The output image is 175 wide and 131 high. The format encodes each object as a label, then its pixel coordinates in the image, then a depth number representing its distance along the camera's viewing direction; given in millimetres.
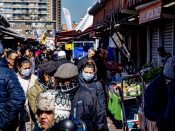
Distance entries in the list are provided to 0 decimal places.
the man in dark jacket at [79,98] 5480
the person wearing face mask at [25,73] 8203
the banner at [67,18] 50438
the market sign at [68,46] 39722
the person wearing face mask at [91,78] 8484
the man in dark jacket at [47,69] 8477
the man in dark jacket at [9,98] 5957
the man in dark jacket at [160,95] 4848
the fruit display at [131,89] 11068
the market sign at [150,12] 12227
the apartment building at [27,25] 185250
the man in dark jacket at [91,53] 14195
